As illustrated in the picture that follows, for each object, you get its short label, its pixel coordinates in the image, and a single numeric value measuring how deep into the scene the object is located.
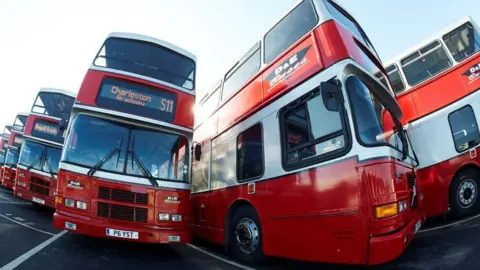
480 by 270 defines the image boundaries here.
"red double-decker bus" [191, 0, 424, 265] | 3.58
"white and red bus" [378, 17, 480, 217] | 6.62
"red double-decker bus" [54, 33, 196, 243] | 5.34
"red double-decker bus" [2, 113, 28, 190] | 14.76
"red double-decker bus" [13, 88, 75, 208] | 10.27
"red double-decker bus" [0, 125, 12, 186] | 22.28
